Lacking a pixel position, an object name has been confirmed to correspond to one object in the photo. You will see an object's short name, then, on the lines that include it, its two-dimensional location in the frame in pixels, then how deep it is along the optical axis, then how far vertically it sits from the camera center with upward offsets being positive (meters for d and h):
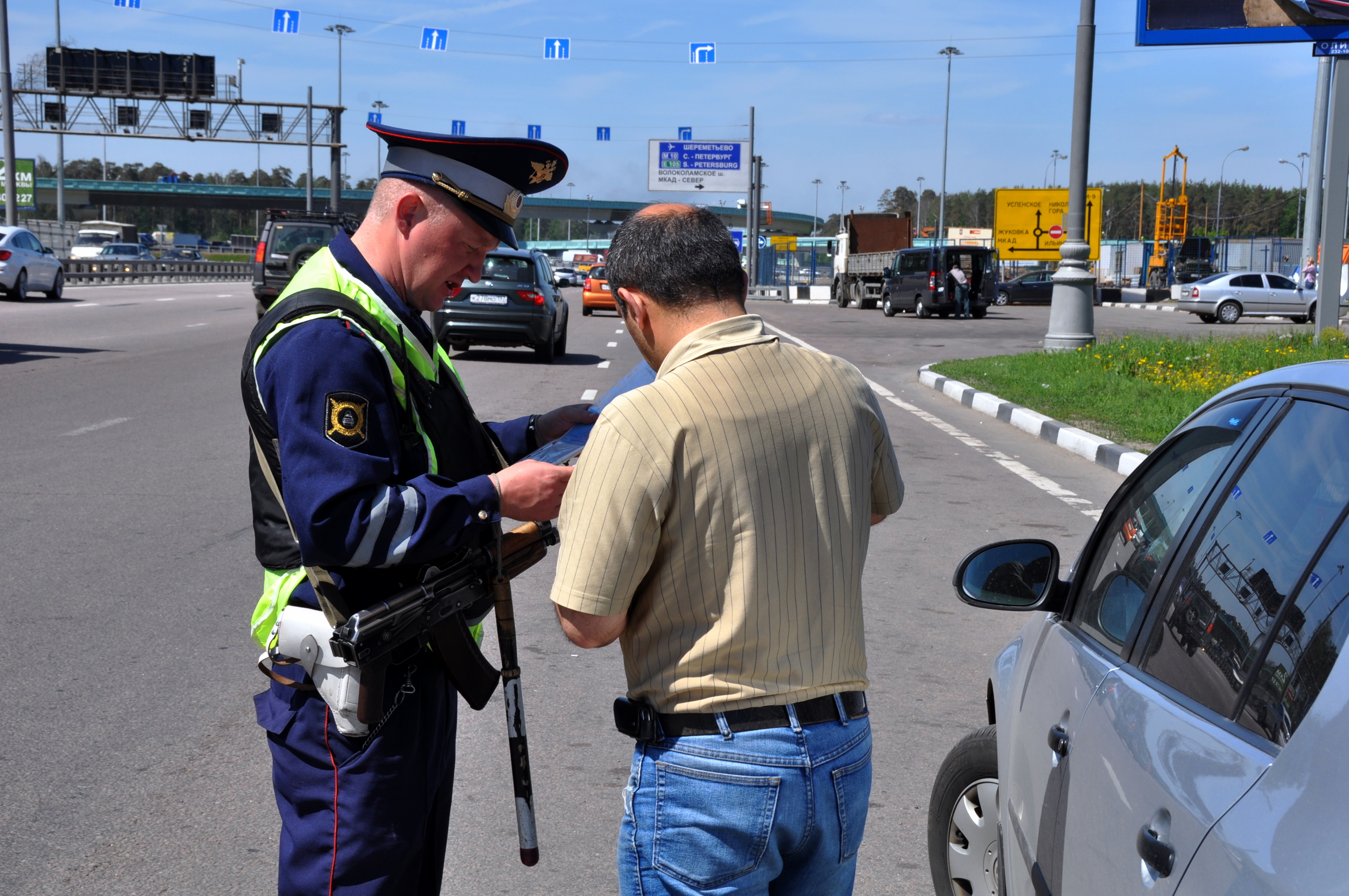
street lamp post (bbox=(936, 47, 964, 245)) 67.88 +7.39
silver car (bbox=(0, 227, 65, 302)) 27.88 -0.14
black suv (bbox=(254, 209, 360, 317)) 22.38 +0.41
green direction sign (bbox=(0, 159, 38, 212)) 52.78 +3.19
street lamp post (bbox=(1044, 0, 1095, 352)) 16.81 +0.42
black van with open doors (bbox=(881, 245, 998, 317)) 37.91 -0.07
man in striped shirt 1.90 -0.47
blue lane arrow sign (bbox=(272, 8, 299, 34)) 31.70 +6.11
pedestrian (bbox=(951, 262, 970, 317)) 37.41 -0.32
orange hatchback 39.00 -0.77
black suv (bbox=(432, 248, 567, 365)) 18.70 -0.59
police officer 2.03 -0.35
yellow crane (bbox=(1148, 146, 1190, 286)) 62.00 +2.42
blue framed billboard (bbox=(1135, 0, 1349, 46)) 13.81 +2.99
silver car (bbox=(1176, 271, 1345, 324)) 38.25 -0.44
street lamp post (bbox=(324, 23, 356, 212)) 53.19 +4.26
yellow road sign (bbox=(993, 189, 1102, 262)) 37.22 +2.00
